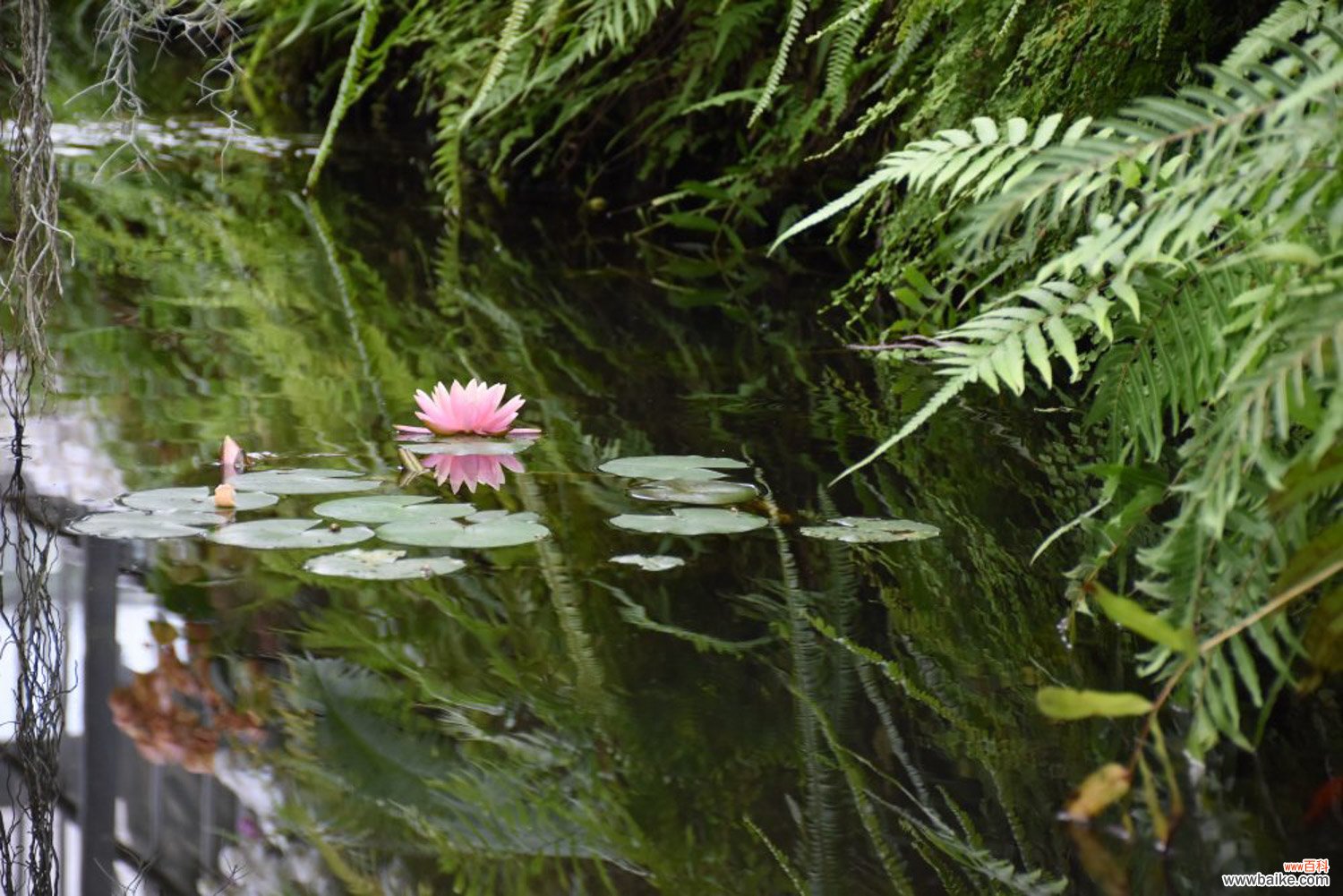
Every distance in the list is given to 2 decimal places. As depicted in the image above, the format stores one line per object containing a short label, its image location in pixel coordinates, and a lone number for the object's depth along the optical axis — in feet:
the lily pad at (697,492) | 21.60
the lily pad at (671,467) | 21.84
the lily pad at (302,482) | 21.53
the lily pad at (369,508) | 21.27
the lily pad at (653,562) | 20.94
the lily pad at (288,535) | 20.98
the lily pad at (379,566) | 20.78
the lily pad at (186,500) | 21.31
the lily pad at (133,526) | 21.05
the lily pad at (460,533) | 21.05
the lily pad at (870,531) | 21.25
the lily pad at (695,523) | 21.27
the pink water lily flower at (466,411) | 22.27
